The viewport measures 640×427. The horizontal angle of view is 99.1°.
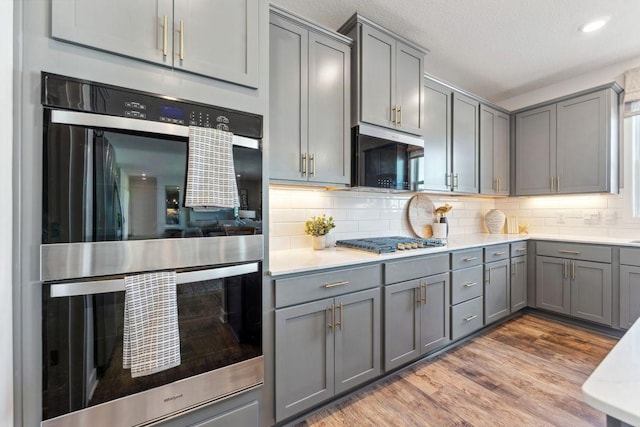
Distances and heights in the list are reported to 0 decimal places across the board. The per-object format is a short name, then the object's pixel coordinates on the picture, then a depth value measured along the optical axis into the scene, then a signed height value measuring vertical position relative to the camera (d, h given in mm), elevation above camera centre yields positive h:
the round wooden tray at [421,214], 2889 -19
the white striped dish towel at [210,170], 1108 +176
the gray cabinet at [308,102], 1715 +741
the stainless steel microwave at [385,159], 2012 +416
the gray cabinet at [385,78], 1992 +1049
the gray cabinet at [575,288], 2594 -767
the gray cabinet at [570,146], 2756 +735
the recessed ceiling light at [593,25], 2135 +1498
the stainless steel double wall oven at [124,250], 931 -146
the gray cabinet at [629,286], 2416 -661
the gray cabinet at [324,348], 1440 -791
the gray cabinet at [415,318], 1863 -783
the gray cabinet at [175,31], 966 +720
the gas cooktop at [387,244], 1939 -242
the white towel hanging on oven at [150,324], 991 -418
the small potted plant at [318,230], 2092 -137
